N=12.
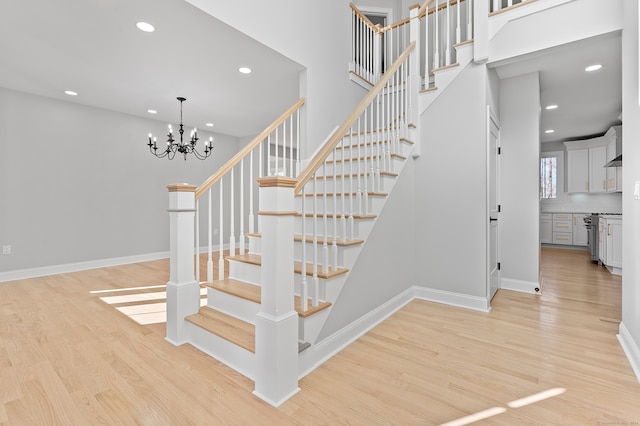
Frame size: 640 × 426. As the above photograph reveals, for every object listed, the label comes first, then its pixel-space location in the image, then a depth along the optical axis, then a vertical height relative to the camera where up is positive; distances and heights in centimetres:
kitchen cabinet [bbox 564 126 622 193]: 597 +94
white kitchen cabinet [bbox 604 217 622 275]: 417 -51
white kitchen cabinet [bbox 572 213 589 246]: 653 -47
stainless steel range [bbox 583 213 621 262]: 501 -50
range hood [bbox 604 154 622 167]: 494 +84
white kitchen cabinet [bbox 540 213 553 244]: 696 -44
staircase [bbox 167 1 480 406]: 157 -36
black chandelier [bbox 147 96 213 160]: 428 +101
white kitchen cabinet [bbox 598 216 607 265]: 448 -48
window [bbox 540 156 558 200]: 711 +75
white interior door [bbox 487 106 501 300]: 297 +7
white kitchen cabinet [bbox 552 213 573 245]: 671 -44
